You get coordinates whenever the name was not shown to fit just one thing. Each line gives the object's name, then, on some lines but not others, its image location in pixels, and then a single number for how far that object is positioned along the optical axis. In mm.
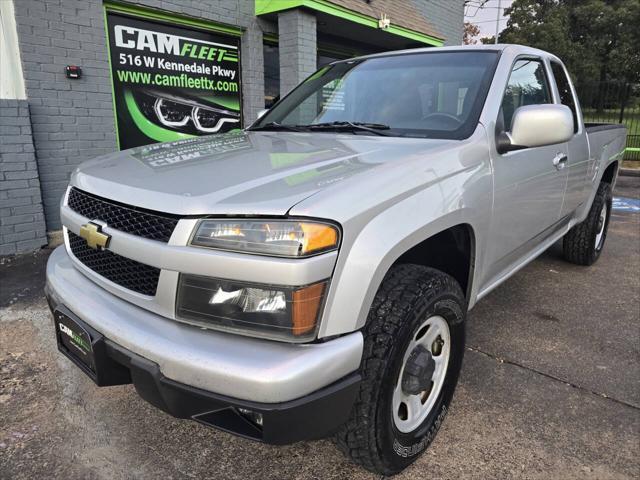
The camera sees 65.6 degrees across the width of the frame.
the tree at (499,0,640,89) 25172
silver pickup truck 1529
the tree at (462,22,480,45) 39741
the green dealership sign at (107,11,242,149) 5734
